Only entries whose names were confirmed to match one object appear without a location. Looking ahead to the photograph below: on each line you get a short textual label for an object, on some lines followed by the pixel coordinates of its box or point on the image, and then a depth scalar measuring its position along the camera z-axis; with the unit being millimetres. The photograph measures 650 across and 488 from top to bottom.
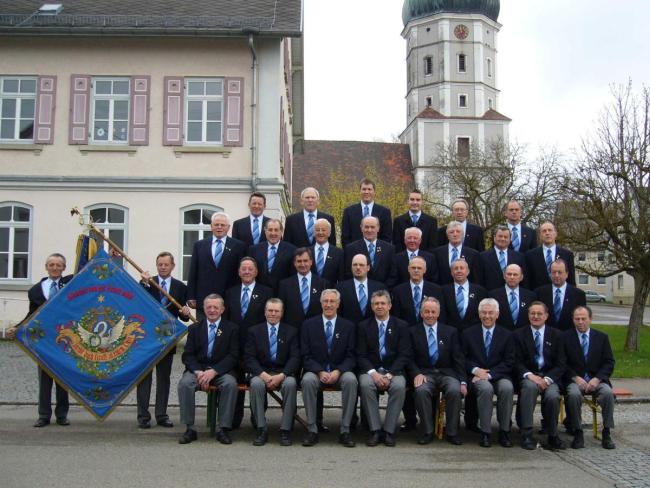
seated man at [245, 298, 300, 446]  7730
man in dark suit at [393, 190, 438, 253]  9508
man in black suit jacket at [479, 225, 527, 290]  8805
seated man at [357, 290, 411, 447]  7707
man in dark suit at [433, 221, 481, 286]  8859
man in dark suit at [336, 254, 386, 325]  8359
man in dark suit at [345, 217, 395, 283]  8742
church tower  60500
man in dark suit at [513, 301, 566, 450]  7727
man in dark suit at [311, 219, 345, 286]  8766
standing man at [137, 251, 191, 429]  8562
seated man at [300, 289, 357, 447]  7797
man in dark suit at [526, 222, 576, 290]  8719
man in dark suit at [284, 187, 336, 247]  9195
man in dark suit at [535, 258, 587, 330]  8398
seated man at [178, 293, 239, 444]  7711
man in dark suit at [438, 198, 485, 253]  9156
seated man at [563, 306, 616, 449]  7844
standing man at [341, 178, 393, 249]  9438
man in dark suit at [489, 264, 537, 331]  8359
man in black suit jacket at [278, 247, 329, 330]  8344
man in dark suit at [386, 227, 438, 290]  8750
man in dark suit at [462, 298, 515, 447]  7723
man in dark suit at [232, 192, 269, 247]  9211
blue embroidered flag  8438
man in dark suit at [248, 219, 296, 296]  8688
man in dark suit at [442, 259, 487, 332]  8406
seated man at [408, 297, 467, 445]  7750
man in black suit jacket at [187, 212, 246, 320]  8781
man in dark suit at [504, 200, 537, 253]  9227
